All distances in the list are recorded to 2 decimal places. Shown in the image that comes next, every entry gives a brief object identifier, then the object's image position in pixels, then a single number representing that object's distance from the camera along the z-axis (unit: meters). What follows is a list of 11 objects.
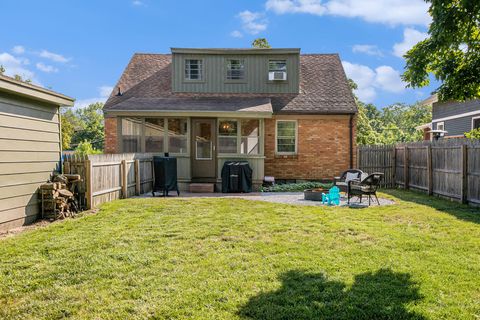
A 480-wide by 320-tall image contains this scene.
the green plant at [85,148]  22.25
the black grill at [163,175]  10.76
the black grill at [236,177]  11.67
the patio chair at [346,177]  10.04
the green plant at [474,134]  10.46
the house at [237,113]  12.45
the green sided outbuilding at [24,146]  6.37
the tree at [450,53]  5.05
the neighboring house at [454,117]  17.78
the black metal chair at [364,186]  8.98
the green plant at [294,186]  12.34
